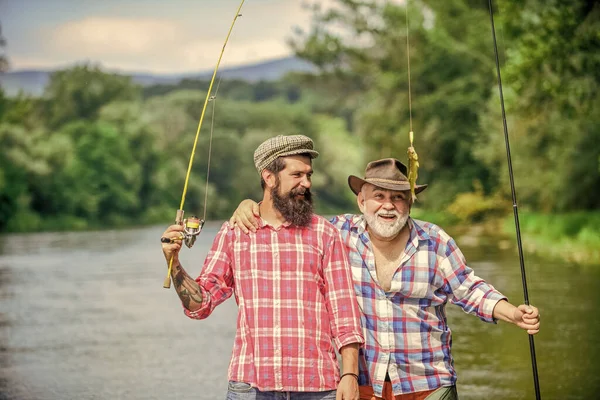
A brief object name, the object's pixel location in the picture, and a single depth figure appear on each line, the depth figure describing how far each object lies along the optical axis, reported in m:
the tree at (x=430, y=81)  42.78
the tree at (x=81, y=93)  86.06
